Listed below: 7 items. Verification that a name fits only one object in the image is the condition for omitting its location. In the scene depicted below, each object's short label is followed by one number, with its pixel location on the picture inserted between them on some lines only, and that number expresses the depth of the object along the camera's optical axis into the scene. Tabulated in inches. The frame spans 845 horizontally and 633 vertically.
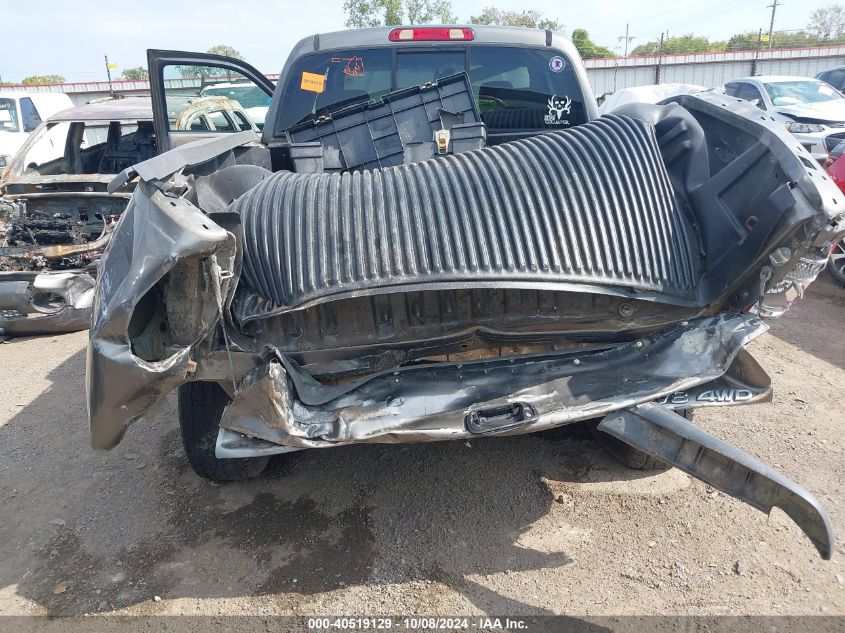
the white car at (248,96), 341.1
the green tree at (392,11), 1370.6
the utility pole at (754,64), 964.0
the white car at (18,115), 433.1
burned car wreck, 207.2
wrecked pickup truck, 78.7
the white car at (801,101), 369.1
